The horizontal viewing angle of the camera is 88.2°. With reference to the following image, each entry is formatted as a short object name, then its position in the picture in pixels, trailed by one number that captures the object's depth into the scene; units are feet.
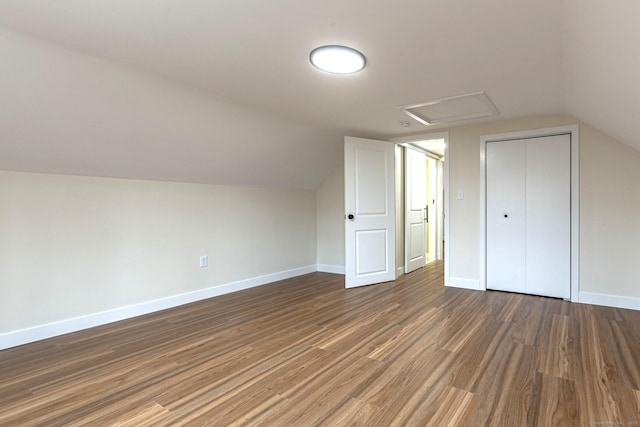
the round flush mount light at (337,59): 6.87
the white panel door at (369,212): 13.83
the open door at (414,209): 16.90
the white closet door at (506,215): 12.78
